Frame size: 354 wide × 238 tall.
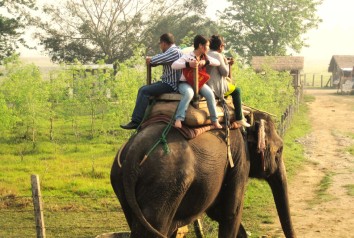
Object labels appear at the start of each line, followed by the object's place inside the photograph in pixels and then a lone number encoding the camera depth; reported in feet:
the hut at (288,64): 139.17
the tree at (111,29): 154.71
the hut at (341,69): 163.57
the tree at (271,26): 168.76
